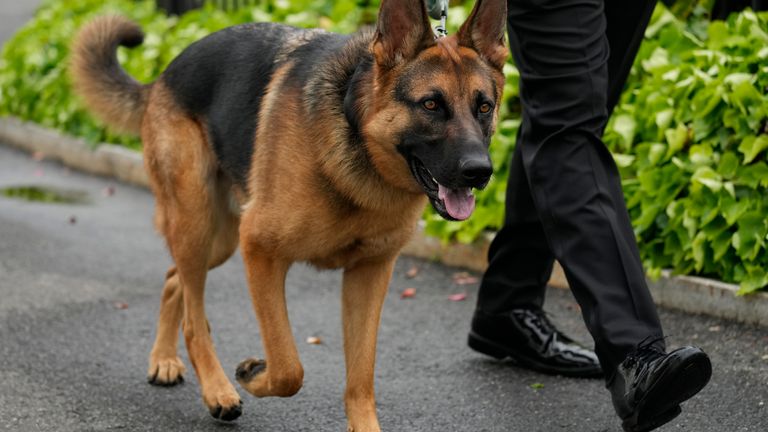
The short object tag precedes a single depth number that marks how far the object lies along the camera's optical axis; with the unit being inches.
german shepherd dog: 138.4
